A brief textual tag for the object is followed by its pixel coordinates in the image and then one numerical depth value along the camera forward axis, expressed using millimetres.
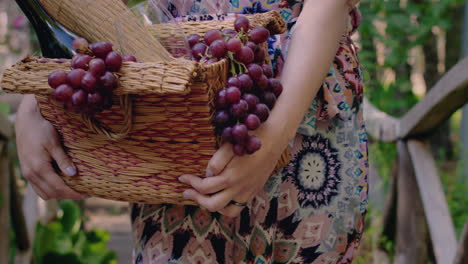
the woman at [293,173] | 1095
